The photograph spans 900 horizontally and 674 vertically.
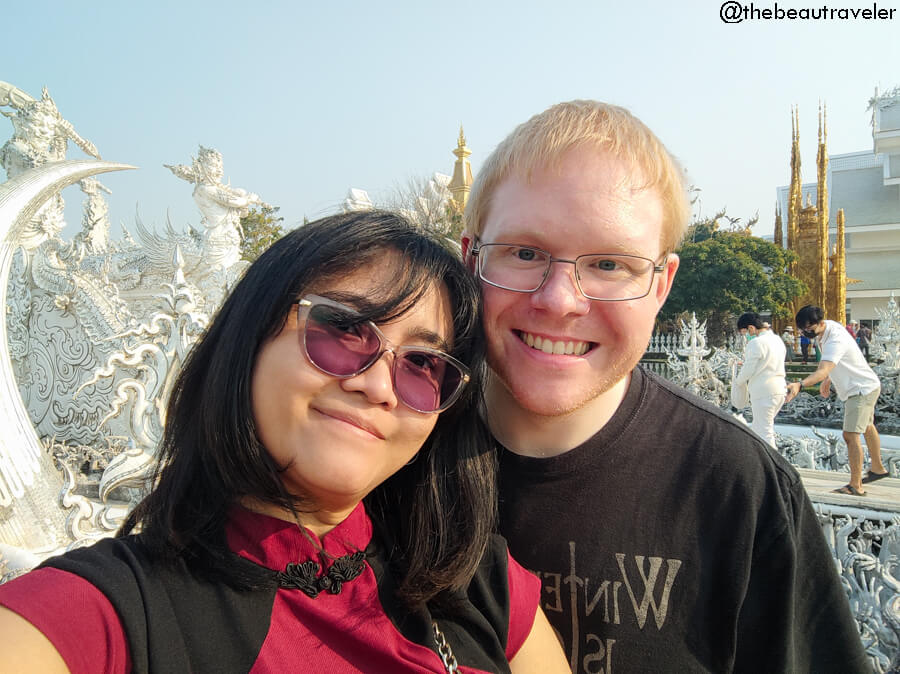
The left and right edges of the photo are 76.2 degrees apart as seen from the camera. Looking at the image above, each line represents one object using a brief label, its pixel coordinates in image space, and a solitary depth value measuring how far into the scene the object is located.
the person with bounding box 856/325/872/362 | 18.77
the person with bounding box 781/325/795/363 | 21.03
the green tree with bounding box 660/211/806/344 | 22.08
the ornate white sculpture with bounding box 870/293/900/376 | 10.25
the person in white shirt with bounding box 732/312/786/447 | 6.65
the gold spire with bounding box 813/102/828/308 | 22.70
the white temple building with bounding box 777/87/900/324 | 22.61
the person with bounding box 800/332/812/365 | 18.25
